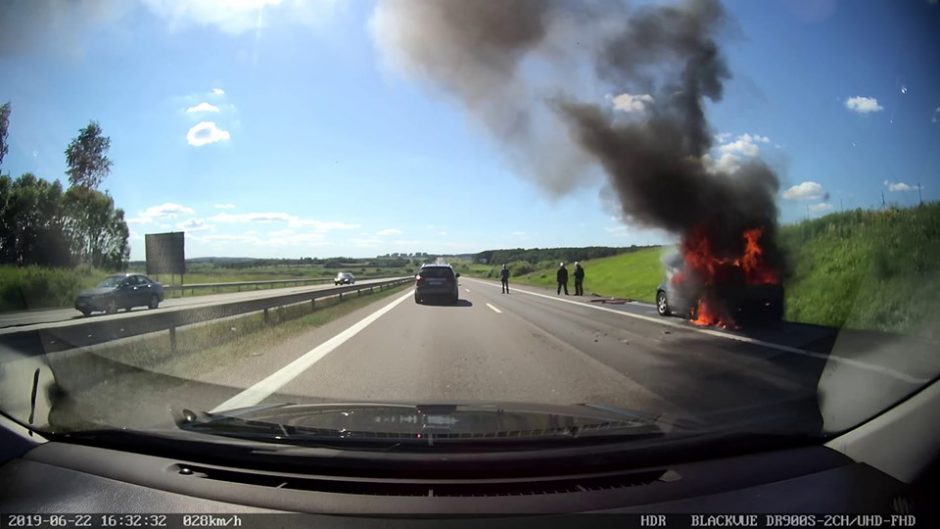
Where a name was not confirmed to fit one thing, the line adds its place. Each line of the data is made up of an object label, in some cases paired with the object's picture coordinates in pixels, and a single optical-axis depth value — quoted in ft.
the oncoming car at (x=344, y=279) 180.96
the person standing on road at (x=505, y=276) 120.06
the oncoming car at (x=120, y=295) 56.03
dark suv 79.30
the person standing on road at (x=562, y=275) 104.02
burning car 40.78
